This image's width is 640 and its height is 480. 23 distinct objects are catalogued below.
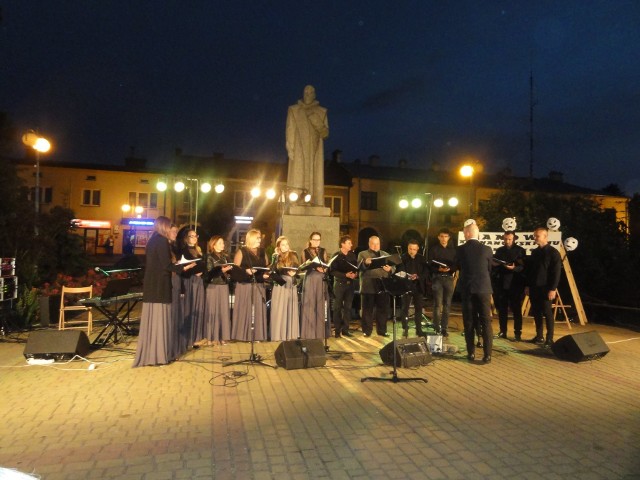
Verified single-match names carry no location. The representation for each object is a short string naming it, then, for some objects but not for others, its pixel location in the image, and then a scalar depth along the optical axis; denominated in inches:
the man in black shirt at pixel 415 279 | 370.6
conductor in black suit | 289.6
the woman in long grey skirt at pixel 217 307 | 329.7
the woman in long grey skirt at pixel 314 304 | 339.3
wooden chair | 348.1
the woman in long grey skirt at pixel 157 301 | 267.3
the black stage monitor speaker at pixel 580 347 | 296.0
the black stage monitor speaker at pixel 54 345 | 277.4
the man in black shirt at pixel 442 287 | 372.4
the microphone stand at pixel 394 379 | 246.1
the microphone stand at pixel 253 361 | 276.4
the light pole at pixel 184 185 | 713.5
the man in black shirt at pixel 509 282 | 374.3
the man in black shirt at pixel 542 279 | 343.3
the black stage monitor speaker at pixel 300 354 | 267.3
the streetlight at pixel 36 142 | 436.1
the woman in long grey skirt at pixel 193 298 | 311.3
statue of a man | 464.2
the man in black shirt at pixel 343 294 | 370.6
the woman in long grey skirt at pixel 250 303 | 325.1
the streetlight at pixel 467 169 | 651.5
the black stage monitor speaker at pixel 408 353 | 274.5
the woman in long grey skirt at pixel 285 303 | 339.0
